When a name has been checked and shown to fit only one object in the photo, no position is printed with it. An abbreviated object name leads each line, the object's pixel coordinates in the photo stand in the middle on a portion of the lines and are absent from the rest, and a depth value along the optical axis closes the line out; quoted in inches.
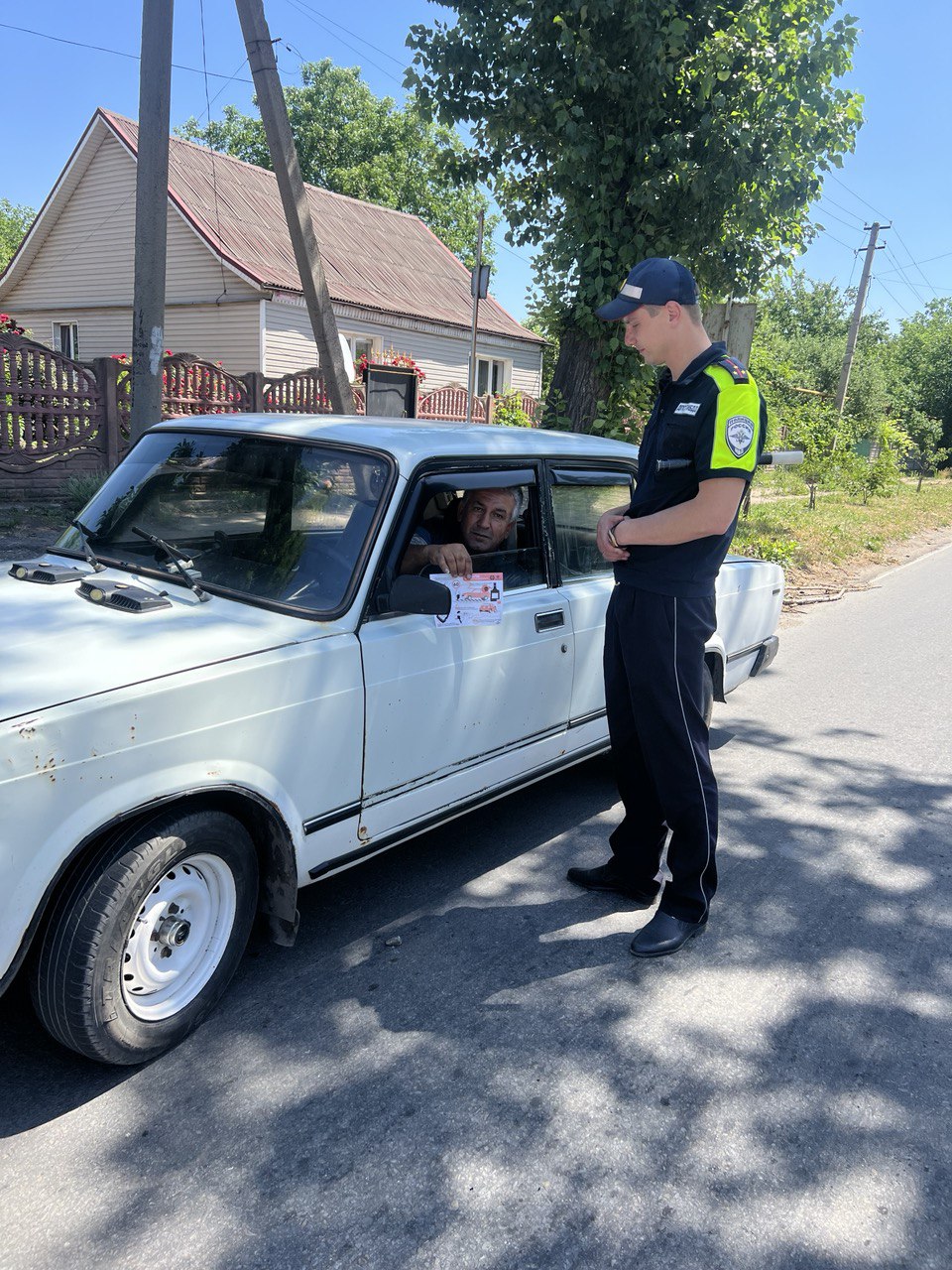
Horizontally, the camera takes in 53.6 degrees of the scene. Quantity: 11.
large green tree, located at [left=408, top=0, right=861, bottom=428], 311.1
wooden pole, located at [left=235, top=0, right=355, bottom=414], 301.3
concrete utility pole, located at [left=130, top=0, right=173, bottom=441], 276.1
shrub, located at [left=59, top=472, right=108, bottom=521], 409.4
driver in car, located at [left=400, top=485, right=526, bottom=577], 142.6
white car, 90.9
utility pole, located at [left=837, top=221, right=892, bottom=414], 1080.1
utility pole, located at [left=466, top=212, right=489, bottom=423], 363.9
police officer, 116.7
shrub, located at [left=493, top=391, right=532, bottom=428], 813.9
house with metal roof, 808.3
